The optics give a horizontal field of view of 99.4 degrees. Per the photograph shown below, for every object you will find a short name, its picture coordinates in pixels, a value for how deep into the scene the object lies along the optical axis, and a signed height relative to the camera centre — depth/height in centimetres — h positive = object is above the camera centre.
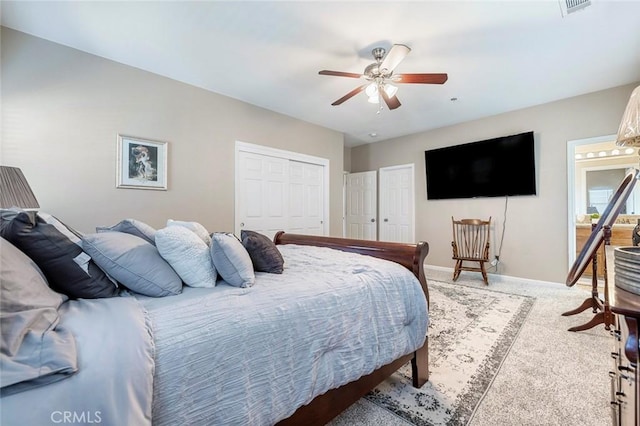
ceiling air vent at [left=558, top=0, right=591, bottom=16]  207 +163
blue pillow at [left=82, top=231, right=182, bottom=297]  109 -20
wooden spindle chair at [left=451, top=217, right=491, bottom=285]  420 -45
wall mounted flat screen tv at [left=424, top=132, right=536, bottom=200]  413 +79
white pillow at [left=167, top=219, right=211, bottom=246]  161 -8
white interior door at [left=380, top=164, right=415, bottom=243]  548 +26
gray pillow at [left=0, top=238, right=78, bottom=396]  58 -29
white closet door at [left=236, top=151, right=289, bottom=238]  391 +35
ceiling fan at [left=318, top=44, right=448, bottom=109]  244 +138
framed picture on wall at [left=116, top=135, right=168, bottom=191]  289 +58
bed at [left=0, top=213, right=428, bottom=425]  65 -43
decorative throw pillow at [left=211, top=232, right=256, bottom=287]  131 -23
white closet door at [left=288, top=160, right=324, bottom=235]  459 +31
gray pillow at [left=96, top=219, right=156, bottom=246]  142 -7
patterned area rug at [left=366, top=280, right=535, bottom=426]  150 -105
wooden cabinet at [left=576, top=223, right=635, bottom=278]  409 -30
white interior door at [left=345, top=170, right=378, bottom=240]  606 +24
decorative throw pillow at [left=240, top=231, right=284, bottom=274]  158 -24
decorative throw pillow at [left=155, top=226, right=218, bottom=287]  125 -19
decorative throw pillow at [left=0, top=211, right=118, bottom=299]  91 -14
